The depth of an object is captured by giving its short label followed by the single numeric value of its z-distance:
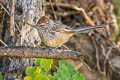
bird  5.96
